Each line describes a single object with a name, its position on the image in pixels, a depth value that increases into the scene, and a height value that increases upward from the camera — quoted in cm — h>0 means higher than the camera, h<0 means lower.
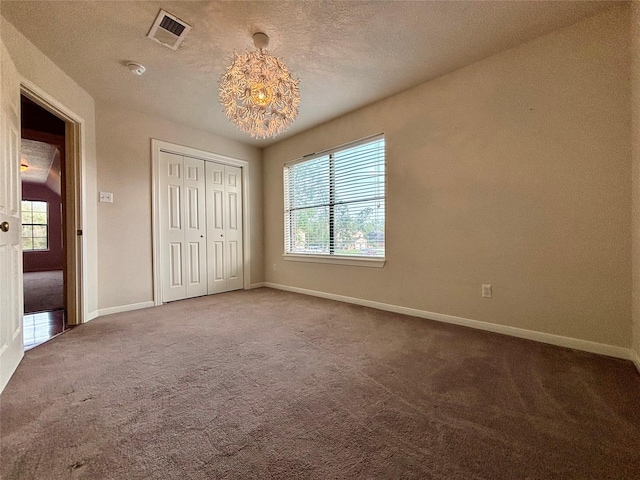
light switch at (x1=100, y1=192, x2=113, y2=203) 327 +51
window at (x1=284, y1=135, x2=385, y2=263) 346 +50
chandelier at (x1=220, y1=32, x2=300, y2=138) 204 +118
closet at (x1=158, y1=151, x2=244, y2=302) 387 +18
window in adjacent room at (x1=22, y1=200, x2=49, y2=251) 805 +43
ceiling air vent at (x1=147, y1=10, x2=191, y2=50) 200 +165
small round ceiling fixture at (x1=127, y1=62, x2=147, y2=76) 255 +166
